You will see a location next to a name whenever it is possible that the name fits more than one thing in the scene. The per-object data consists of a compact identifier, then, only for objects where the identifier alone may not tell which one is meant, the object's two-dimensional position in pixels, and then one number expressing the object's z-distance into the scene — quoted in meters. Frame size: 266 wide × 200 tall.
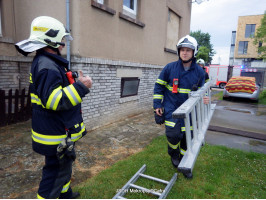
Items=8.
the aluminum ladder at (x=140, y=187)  2.39
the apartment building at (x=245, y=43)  34.81
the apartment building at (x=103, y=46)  4.35
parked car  10.76
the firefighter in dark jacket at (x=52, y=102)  1.61
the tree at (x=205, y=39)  51.88
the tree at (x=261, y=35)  12.63
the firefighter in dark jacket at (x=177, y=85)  2.73
